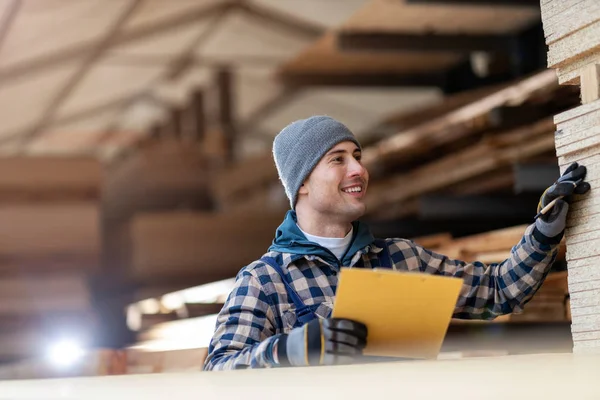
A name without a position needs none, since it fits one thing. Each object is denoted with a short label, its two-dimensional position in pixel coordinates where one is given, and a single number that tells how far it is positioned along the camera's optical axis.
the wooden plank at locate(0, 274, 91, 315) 6.95
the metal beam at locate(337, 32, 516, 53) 6.95
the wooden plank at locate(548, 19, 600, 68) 2.83
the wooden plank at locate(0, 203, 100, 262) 6.94
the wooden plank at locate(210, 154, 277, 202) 8.87
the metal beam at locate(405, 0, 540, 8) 6.41
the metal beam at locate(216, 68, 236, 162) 9.92
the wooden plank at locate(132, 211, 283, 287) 7.59
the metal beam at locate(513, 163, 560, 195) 5.42
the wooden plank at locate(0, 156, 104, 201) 6.96
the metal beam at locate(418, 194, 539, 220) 6.41
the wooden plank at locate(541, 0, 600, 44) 2.81
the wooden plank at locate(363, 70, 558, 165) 5.33
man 2.97
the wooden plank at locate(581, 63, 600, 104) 2.87
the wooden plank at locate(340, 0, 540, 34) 6.48
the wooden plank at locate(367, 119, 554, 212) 5.67
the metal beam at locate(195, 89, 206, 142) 10.36
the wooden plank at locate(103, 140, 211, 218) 8.76
